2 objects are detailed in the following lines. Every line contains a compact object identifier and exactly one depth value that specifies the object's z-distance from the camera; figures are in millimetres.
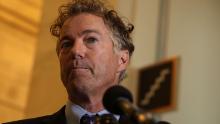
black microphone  2425
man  3014
